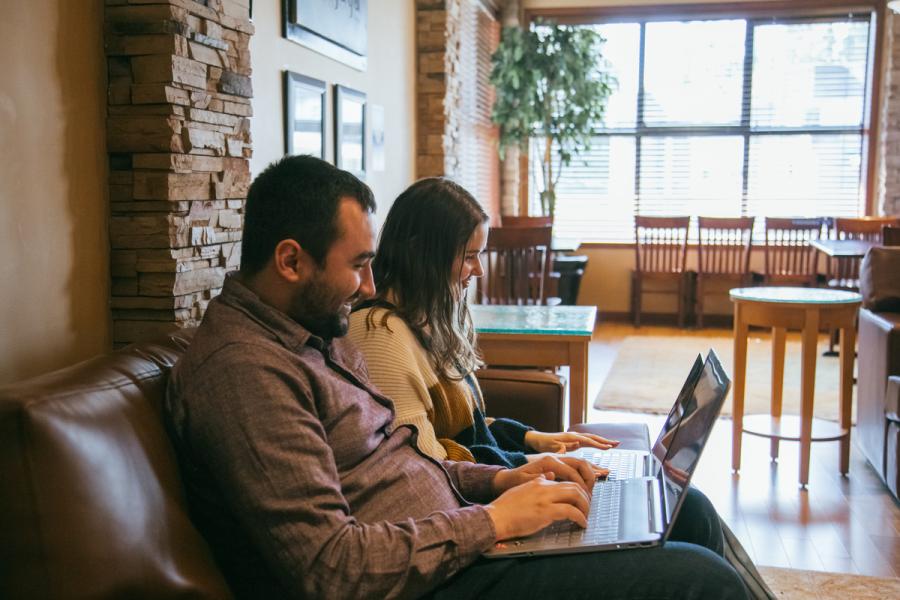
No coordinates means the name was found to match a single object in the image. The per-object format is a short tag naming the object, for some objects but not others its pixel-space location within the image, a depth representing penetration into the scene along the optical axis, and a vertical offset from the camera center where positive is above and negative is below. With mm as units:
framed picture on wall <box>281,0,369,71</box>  3096 +614
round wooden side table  3344 -542
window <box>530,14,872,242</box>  7152 +586
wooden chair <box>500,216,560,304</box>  6030 -171
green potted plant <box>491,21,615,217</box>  6512 +785
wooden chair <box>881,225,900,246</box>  4914 -200
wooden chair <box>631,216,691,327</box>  6992 -440
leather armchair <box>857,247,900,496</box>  3248 -612
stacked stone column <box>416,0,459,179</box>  4773 +596
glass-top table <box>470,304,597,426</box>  2967 -484
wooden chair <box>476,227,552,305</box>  4637 -310
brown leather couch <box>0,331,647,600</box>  1131 -393
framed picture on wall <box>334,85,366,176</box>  3607 +263
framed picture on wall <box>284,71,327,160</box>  3096 +279
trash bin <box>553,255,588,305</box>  6742 -573
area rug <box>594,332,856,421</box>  4727 -1043
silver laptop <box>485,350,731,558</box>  1434 -536
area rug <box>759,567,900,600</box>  2535 -1085
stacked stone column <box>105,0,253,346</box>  1912 +82
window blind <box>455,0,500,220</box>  6027 +600
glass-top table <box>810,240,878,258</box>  5242 -297
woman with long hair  1848 -222
